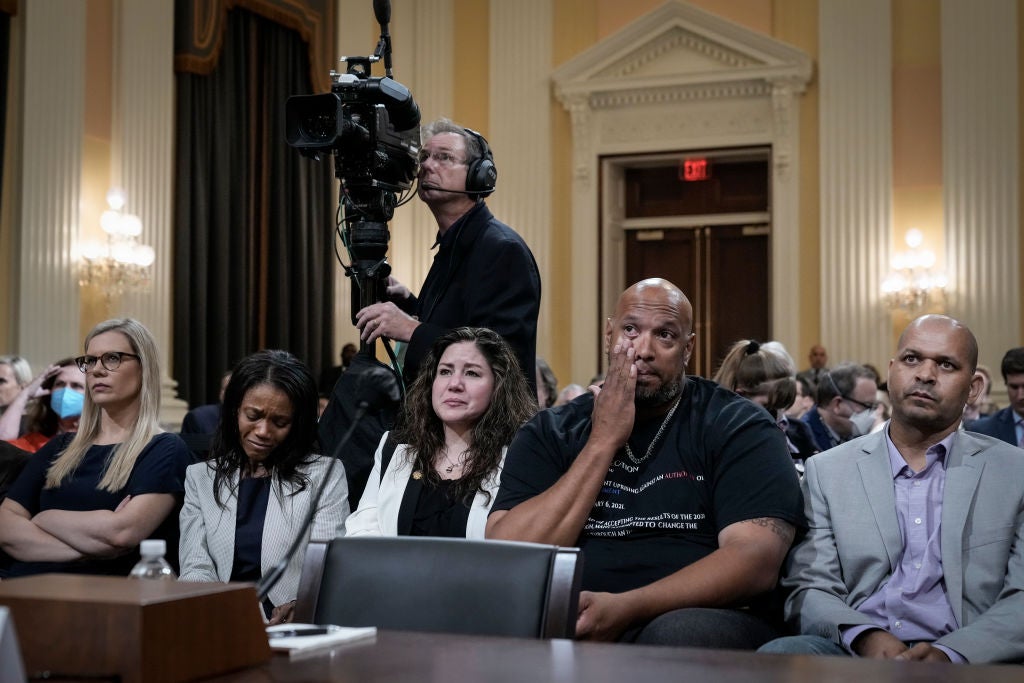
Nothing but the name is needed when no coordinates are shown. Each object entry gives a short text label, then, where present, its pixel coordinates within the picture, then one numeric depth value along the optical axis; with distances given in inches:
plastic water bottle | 58.4
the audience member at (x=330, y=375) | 330.6
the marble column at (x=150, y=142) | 336.2
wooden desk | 50.1
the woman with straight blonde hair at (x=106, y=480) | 124.5
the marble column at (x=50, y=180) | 307.9
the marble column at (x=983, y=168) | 370.3
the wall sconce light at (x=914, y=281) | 373.7
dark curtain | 356.2
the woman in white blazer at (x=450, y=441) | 114.0
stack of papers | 55.4
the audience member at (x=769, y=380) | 162.7
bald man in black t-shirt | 93.7
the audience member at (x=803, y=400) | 217.6
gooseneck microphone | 54.6
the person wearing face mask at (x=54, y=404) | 172.6
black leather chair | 66.2
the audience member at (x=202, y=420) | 227.0
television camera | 117.0
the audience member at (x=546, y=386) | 227.1
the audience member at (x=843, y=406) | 203.6
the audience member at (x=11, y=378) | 222.4
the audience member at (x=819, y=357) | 378.0
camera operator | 122.2
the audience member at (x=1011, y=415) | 193.6
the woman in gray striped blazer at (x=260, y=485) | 118.9
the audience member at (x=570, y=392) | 287.2
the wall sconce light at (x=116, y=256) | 322.7
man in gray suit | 94.2
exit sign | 409.4
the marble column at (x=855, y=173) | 383.6
